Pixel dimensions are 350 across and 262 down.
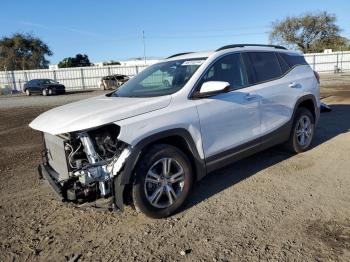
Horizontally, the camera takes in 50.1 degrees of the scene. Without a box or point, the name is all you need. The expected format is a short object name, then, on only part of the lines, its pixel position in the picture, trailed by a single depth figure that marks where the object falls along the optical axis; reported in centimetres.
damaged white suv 384
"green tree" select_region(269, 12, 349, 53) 6050
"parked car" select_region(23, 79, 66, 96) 3164
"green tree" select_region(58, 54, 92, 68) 6362
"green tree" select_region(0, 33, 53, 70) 5841
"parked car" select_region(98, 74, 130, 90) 3481
